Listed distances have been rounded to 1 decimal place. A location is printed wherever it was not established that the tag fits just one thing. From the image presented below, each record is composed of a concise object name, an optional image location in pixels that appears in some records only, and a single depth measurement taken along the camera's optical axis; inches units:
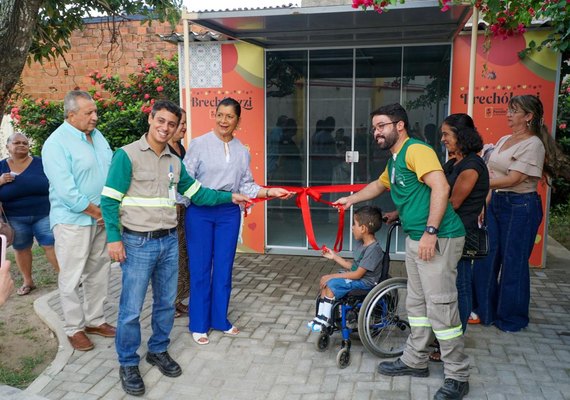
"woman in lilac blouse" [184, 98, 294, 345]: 173.3
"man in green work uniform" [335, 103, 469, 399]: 134.0
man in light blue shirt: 160.9
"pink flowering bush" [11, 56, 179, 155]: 360.2
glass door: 280.7
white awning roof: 208.5
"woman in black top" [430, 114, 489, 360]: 148.3
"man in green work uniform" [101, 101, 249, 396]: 140.1
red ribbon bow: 177.5
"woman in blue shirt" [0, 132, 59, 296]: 223.9
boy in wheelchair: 161.5
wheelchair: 155.3
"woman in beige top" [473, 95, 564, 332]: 176.6
